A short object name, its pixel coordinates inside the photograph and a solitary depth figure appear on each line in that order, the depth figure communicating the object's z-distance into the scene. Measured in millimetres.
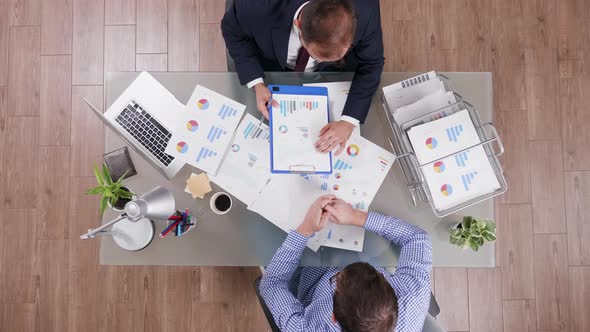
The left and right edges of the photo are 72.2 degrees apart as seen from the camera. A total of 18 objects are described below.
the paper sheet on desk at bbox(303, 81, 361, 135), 1427
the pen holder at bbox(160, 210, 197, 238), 1299
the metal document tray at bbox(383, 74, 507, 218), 1323
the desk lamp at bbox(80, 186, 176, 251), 1094
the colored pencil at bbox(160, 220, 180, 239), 1269
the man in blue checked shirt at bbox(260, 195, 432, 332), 1188
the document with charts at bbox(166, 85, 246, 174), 1372
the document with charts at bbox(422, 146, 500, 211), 1307
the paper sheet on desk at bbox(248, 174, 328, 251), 1370
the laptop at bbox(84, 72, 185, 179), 1375
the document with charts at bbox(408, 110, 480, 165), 1303
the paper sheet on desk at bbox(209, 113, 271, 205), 1378
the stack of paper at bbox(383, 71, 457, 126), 1391
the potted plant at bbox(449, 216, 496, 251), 1305
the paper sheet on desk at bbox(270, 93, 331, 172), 1316
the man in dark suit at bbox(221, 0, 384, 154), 1101
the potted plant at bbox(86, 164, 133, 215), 1213
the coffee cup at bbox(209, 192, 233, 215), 1362
